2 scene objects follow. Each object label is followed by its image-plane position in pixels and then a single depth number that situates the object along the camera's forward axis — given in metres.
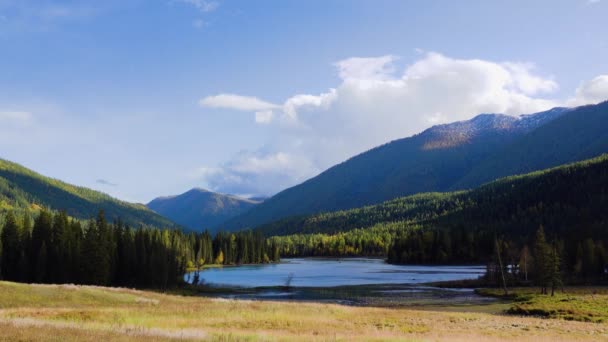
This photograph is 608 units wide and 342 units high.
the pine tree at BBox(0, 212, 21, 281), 105.79
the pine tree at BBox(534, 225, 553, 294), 93.69
